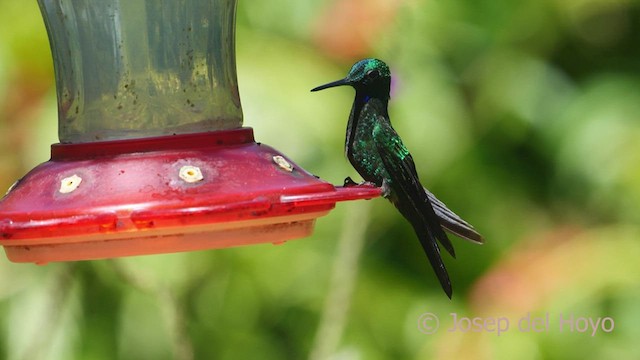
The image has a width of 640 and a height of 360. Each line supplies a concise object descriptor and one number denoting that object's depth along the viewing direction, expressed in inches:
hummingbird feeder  197.5
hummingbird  204.0
